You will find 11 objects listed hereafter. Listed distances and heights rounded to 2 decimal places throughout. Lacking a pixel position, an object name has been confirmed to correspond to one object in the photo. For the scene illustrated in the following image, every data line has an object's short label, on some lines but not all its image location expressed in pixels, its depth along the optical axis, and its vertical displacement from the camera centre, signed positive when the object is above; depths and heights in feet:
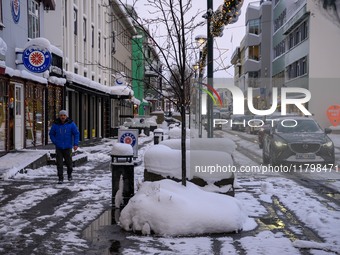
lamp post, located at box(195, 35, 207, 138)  56.20 +8.88
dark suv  46.96 -2.82
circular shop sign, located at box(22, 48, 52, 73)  57.36 +6.76
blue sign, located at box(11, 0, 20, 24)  58.18 +12.83
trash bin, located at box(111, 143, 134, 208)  27.61 -3.32
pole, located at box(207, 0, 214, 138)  39.15 +4.28
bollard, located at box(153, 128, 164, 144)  67.21 -2.42
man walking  38.55 -1.64
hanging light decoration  35.14 +7.47
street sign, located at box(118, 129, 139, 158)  52.13 -1.97
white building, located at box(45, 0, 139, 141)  89.45 +12.61
